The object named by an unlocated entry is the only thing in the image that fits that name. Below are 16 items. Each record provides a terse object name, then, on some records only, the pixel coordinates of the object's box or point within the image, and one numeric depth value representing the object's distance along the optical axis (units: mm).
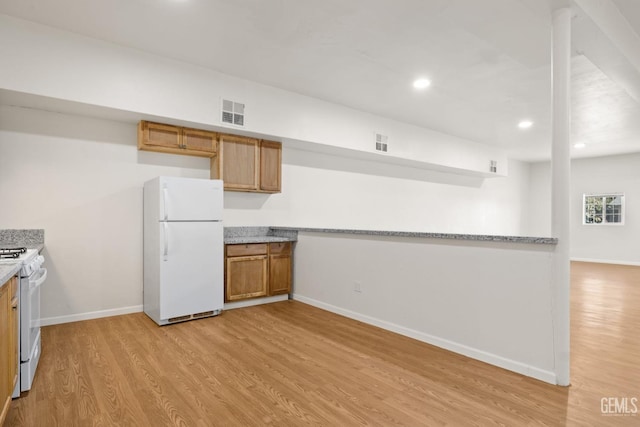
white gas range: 2318
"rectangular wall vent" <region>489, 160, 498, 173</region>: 8439
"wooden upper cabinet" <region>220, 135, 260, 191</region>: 4621
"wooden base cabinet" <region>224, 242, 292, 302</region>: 4484
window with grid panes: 9102
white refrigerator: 3826
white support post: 2508
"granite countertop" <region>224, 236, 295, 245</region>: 4490
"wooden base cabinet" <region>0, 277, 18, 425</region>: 1823
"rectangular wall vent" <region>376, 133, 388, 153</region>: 6117
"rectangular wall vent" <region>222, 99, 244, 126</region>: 4426
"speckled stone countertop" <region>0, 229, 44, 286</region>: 3578
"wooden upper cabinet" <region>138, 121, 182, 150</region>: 4094
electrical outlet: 4074
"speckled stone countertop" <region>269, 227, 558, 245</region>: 2604
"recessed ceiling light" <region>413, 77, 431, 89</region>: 4523
